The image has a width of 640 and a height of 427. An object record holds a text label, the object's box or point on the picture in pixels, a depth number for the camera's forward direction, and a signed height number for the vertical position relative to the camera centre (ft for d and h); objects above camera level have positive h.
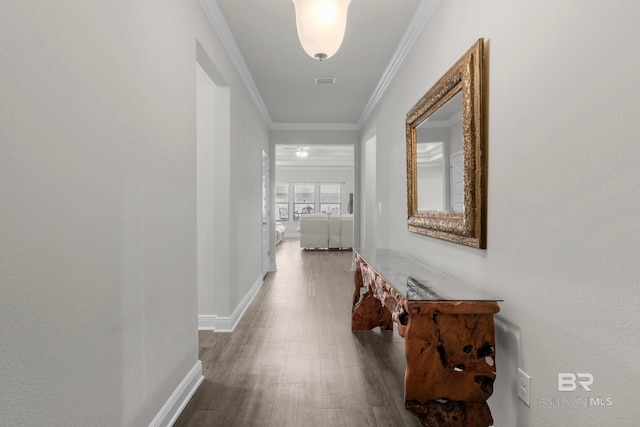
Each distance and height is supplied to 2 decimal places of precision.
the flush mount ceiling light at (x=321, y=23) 5.23 +2.83
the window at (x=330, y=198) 39.93 +1.03
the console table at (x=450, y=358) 4.84 -2.11
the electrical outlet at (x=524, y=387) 4.47 -2.35
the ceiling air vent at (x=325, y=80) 12.56 +4.64
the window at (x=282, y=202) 39.75 +0.57
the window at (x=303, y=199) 39.86 +0.91
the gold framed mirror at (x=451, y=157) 5.61 +1.02
